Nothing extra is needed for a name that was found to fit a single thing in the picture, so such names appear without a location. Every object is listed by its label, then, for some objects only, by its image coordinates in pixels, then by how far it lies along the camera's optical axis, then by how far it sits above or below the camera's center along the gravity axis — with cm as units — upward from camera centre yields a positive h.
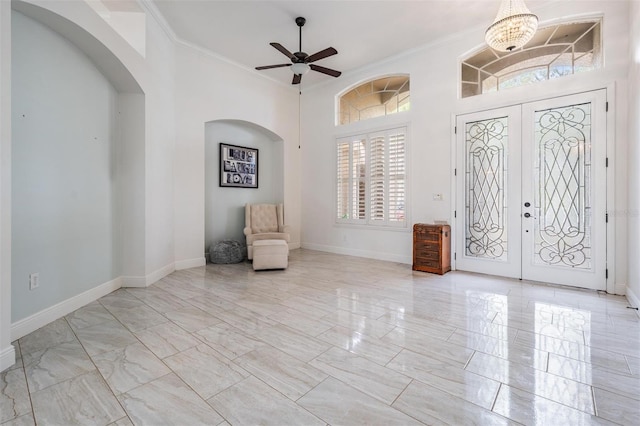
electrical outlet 260 -65
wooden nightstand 450 -62
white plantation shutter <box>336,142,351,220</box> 616 +60
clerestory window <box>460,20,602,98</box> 376 +216
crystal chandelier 285 +186
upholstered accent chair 548 -29
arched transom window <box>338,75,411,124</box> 545 +225
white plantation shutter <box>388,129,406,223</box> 533 +64
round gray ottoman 530 -80
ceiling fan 382 +212
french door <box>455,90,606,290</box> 366 +26
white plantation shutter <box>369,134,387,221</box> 559 +64
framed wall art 584 +92
